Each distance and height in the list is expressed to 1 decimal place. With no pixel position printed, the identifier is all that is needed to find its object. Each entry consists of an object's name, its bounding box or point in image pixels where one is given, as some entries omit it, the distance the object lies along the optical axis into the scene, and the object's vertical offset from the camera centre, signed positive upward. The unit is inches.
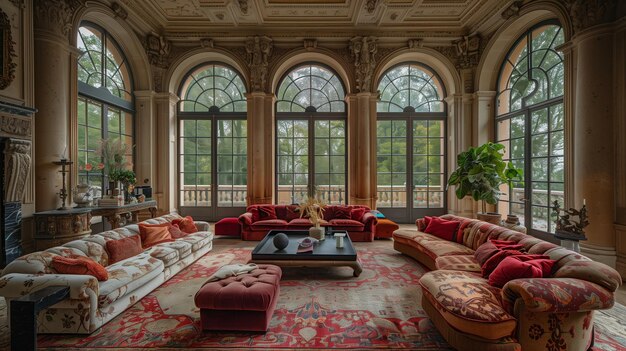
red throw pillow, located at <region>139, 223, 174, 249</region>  150.2 -34.3
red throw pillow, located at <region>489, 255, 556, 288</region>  86.0 -32.2
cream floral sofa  88.2 -40.5
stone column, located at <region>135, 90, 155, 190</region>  261.3 +39.5
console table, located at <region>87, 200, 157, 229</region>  182.9 -25.6
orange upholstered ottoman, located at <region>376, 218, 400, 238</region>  220.7 -45.6
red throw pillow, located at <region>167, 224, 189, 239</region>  167.5 -36.3
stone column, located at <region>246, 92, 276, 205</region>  269.0 +29.0
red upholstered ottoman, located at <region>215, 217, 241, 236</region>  223.0 -44.3
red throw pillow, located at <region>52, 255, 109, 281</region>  97.0 -33.6
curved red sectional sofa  73.5 -40.0
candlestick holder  166.2 +3.2
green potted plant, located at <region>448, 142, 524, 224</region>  185.8 -0.9
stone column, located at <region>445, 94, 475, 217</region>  262.4 +41.7
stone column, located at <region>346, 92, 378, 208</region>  268.5 +27.5
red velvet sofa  215.2 -41.5
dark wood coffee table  135.5 -42.9
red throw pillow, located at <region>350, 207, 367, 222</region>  228.1 -33.9
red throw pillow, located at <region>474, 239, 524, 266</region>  110.3 -31.9
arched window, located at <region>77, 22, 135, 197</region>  203.6 +66.9
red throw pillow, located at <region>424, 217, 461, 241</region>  164.4 -34.9
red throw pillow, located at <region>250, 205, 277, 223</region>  232.1 -33.8
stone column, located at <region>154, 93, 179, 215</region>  268.4 +23.2
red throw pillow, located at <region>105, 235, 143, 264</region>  125.1 -35.8
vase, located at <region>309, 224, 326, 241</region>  164.1 -36.5
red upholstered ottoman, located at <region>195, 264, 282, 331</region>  88.2 -43.9
